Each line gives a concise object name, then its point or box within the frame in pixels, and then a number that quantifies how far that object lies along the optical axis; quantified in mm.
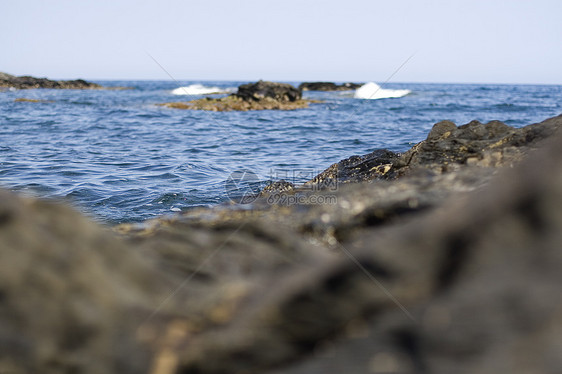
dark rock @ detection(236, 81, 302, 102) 35522
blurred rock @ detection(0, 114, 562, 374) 1210
